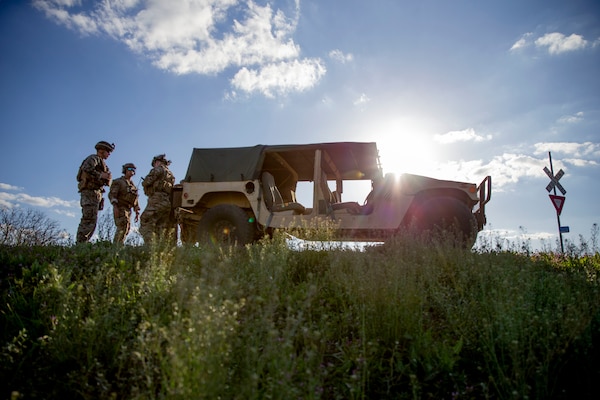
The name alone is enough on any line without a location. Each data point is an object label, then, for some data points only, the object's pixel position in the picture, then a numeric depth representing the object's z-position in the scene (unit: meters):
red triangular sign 12.90
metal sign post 12.95
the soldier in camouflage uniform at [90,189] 7.89
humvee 6.45
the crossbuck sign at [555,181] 13.86
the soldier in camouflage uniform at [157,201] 8.55
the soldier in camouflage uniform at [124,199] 8.74
